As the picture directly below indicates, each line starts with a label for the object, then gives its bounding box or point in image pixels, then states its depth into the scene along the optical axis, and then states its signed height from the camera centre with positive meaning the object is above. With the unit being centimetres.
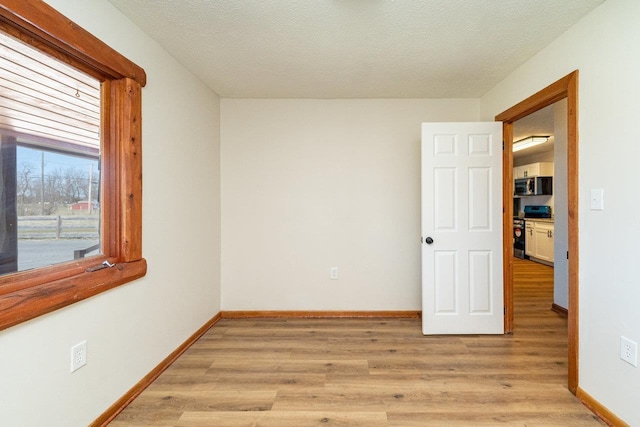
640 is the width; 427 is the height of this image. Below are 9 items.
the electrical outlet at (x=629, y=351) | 156 -73
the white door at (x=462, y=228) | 277 -13
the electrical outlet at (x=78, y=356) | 150 -73
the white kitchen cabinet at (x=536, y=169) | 636 +100
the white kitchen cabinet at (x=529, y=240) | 617 -54
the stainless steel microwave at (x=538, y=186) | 629 +63
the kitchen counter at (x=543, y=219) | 579 -10
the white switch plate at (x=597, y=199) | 174 +9
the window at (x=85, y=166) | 128 +23
